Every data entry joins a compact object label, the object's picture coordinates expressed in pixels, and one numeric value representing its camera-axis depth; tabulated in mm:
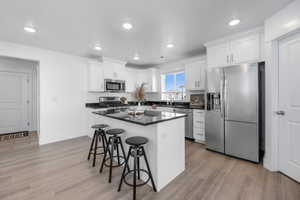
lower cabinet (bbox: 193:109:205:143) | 3527
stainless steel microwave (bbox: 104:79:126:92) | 4340
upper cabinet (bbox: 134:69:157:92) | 5313
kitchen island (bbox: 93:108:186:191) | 1787
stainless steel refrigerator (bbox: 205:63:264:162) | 2430
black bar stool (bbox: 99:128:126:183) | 2067
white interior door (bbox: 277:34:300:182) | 1940
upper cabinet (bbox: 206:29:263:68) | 2547
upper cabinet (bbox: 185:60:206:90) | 3729
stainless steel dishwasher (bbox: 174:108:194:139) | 3775
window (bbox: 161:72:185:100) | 4773
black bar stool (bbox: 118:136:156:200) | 1674
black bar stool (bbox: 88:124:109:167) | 2547
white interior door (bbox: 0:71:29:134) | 4383
